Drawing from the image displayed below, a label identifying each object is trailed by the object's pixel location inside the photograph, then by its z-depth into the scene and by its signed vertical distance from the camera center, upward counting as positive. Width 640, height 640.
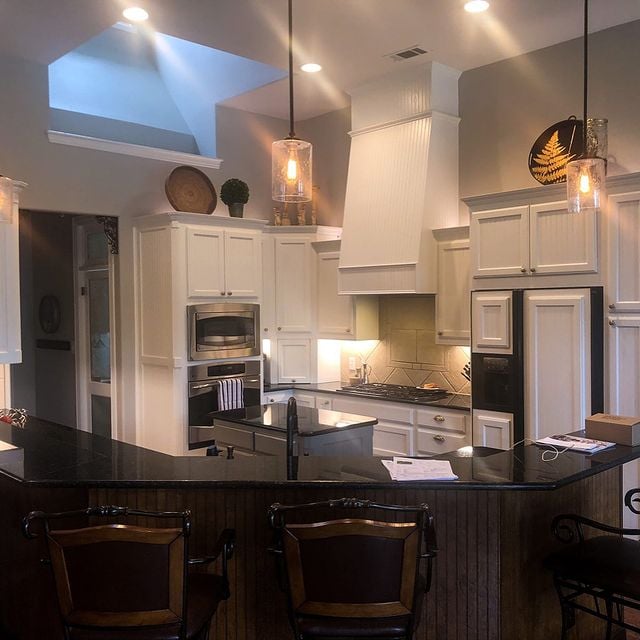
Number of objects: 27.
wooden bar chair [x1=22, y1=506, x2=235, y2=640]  1.90 -0.74
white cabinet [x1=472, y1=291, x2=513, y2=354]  4.32 -0.07
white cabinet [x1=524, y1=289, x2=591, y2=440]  4.00 -0.30
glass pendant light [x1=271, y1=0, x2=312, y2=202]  2.80 +0.61
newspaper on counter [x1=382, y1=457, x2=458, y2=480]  2.38 -0.57
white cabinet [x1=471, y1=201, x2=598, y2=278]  4.01 +0.44
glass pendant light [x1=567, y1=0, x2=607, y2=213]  2.82 +0.54
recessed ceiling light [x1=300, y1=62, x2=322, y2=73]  4.89 +1.80
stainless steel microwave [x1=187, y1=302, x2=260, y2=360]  5.23 -0.12
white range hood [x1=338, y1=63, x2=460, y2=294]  5.05 +1.03
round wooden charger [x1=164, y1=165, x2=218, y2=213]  5.45 +1.03
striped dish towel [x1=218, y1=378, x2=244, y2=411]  5.35 -0.62
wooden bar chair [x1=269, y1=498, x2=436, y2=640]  1.93 -0.75
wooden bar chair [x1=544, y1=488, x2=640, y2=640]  2.27 -0.88
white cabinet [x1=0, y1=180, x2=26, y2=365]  4.10 +0.17
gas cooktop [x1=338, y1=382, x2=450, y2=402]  5.16 -0.63
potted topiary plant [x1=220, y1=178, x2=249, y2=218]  5.66 +1.00
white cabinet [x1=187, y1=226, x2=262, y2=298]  5.24 +0.42
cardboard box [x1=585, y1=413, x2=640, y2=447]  2.87 -0.51
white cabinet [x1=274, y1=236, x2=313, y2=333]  6.04 +0.27
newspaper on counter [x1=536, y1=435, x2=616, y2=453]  2.78 -0.56
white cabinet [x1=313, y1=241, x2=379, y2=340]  5.77 +0.05
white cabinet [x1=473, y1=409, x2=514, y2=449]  4.36 -0.76
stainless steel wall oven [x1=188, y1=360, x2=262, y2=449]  5.25 -0.61
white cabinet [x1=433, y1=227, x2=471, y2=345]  4.93 +0.18
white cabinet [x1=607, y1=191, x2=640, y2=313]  3.82 +0.33
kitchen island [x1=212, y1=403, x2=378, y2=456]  3.88 -0.70
